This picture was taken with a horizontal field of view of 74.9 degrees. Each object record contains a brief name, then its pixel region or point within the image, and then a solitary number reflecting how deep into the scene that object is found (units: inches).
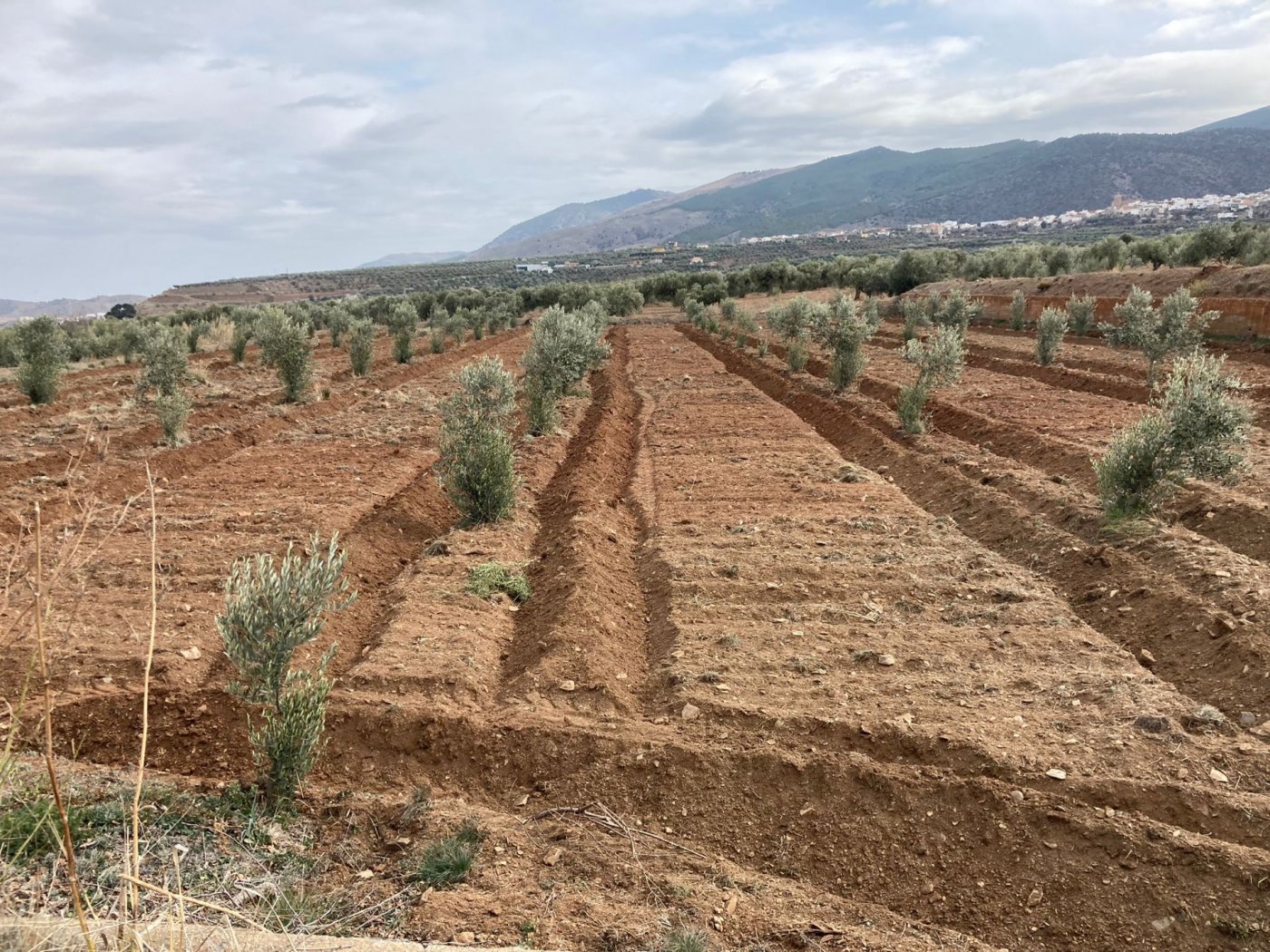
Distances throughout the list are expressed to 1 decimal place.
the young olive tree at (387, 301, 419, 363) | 1222.9
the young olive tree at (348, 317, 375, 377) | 1033.5
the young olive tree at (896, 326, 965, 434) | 580.1
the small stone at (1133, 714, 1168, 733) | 210.4
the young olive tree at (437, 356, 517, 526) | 398.6
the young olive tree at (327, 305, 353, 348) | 1547.7
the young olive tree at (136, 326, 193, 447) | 607.8
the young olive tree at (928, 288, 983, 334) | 1146.0
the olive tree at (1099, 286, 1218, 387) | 702.5
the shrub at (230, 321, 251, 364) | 1268.0
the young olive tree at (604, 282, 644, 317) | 2345.2
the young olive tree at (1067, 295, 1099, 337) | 1122.0
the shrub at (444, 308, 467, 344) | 1627.7
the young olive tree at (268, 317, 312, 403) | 805.2
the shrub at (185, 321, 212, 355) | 1530.5
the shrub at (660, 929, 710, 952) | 136.2
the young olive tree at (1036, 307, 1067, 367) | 880.3
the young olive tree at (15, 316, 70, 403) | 839.1
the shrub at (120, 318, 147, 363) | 1354.6
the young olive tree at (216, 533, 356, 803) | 181.3
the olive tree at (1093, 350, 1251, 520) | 337.7
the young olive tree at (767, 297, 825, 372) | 926.4
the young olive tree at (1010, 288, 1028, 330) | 1316.4
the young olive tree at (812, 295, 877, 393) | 744.3
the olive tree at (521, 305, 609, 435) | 628.4
